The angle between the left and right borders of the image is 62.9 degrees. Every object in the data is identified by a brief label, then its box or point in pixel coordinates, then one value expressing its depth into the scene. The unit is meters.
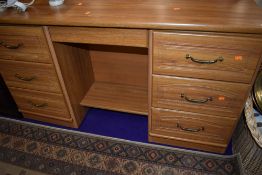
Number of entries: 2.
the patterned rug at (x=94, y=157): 1.19
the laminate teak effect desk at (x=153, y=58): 0.86
